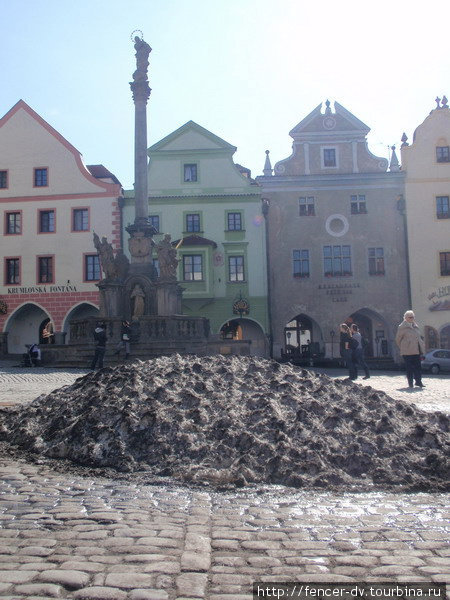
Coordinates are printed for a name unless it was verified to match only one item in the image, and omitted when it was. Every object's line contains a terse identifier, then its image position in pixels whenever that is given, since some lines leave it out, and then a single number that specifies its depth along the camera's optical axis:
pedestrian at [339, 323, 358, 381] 18.20
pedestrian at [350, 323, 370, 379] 18.52
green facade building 37.16
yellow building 37.25
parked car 30.77
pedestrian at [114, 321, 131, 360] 21.69
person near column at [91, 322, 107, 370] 19.50
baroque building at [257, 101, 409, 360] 37.59
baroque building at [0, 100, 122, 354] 37.19
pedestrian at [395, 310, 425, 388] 14.96
